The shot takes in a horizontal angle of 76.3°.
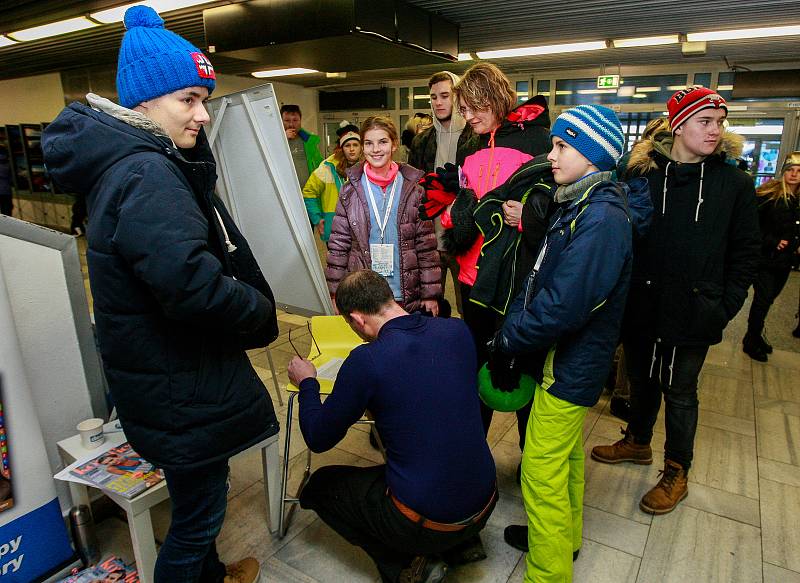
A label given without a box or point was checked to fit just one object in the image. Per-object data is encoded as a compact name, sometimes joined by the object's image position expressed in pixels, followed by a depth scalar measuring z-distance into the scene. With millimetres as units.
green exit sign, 7684
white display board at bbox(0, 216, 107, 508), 1713
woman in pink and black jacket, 1996
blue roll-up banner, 1589
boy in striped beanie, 1414
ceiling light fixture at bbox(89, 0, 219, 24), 4805
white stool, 1506
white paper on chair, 1976
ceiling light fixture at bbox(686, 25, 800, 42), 5464
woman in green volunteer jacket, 3564
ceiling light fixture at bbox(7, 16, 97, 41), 5594
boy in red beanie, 1870
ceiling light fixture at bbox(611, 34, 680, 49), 6073
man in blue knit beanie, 1068
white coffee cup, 1743
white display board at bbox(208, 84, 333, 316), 2062
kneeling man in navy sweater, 1396
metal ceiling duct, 4293
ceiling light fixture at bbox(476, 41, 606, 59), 6614
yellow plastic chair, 2166
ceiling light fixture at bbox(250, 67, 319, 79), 8647
